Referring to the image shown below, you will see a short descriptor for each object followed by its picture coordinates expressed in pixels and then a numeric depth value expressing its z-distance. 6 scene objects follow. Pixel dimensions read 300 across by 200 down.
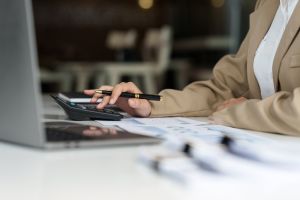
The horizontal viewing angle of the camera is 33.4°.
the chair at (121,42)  6.86
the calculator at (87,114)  0.97
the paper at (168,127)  0.77
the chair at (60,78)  7.16
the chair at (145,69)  6.24
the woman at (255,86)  0.89
